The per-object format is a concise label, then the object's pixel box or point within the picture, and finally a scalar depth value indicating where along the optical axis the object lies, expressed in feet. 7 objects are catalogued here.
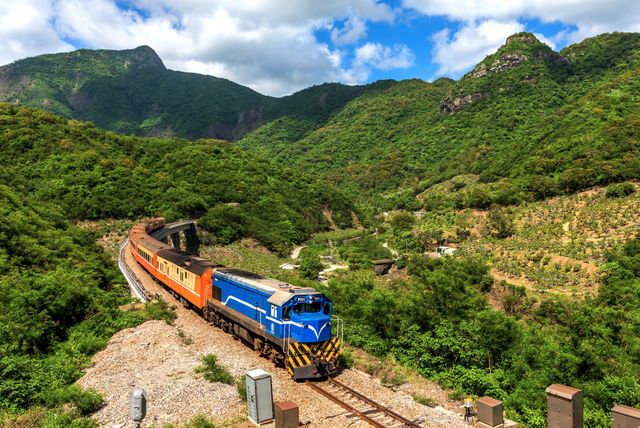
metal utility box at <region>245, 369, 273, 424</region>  40.11
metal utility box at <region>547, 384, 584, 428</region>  37.32
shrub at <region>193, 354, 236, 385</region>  51.49
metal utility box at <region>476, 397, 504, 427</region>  40.09
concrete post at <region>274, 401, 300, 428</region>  36.96
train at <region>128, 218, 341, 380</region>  53.83
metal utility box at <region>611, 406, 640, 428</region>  33.47
